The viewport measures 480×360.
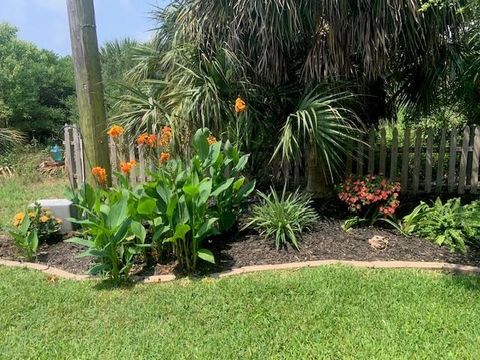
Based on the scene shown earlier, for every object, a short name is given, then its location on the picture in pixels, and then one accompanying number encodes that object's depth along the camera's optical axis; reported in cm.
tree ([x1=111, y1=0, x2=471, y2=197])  429
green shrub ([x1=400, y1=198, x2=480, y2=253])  390
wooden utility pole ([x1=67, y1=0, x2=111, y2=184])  392
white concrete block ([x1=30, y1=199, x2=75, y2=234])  448
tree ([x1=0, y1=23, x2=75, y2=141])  1313
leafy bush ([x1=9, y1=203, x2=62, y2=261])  395
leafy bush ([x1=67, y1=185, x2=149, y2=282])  322
